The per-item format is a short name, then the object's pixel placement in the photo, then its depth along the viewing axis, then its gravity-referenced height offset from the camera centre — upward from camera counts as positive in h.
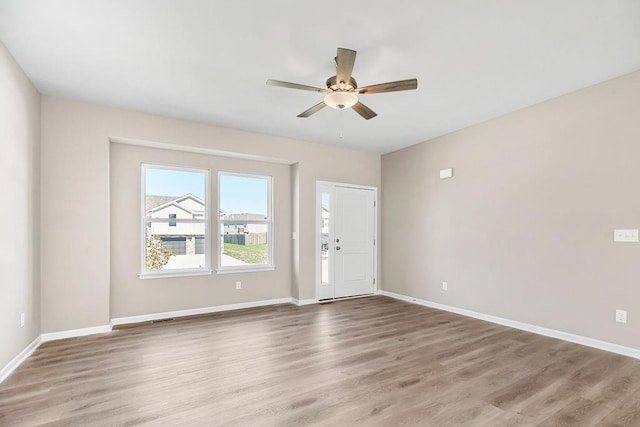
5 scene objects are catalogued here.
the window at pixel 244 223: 5.07 -0.04
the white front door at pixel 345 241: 5.66 -0.39
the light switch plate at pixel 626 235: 3.10 -0.17
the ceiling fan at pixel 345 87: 2.53 +1.14
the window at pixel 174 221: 4.49 -0.01
